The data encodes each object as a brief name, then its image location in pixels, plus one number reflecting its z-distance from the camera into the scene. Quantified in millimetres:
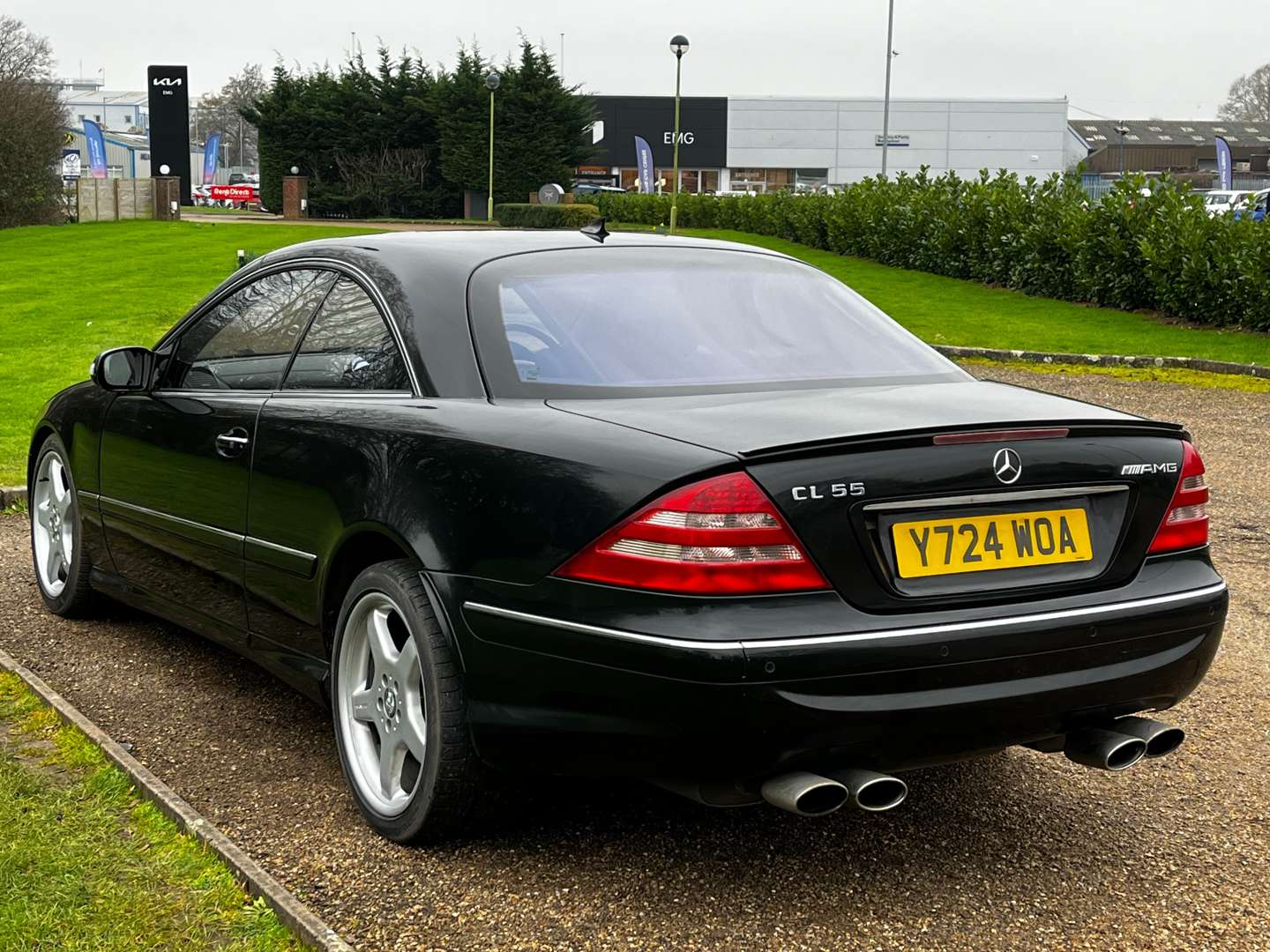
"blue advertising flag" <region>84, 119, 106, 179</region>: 60688
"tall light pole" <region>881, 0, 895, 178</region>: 60781
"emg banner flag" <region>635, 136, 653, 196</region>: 60156
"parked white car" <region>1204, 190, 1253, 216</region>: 44844
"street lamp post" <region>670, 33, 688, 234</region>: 32000
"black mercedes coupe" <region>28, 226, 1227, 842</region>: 2887
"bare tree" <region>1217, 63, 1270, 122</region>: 121062
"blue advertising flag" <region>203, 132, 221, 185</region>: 71212
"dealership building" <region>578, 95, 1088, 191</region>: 76562
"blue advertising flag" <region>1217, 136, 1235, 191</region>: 53094
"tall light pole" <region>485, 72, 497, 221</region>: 44656
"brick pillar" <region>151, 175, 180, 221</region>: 40375
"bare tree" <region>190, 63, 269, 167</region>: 117700
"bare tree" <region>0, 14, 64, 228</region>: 37469
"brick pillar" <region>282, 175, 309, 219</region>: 52594
